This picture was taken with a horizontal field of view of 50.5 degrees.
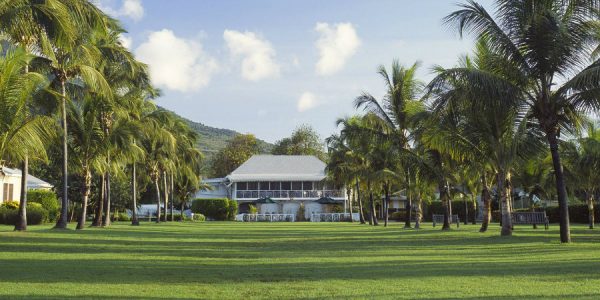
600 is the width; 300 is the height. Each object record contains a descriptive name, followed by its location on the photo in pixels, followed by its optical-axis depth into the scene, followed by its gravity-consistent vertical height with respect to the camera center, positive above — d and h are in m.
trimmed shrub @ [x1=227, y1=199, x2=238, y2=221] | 60.54 +0.75
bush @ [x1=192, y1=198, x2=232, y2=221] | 60.19 +0.88
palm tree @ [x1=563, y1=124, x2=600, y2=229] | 28.23 +2.45
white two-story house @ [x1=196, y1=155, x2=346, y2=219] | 64.12 +2.86
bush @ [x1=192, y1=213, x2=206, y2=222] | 56.72 +0.02
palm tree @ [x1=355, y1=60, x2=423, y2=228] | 31.61 +5.79
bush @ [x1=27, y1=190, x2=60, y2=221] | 37.45 +1.22
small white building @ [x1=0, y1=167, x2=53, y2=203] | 37.84 +2.09
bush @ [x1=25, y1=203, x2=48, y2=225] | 32.69 +0.29
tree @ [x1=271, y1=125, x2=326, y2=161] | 88.31 +10.20
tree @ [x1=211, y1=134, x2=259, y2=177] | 85.62 +8.72
